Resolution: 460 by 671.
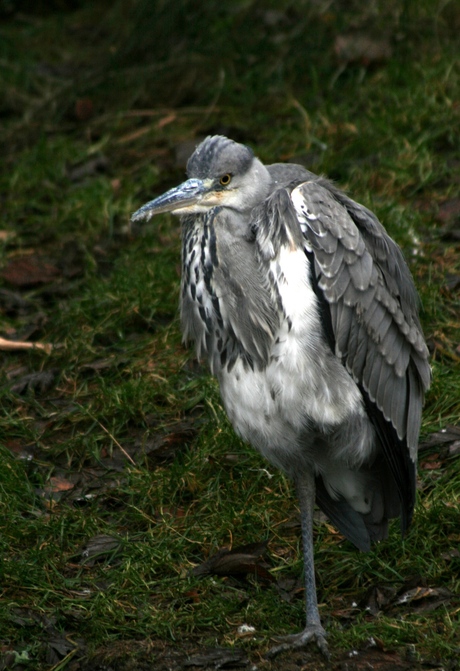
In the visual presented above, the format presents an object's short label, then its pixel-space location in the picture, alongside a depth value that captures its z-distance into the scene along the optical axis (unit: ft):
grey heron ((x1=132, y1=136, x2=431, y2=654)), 27.04
